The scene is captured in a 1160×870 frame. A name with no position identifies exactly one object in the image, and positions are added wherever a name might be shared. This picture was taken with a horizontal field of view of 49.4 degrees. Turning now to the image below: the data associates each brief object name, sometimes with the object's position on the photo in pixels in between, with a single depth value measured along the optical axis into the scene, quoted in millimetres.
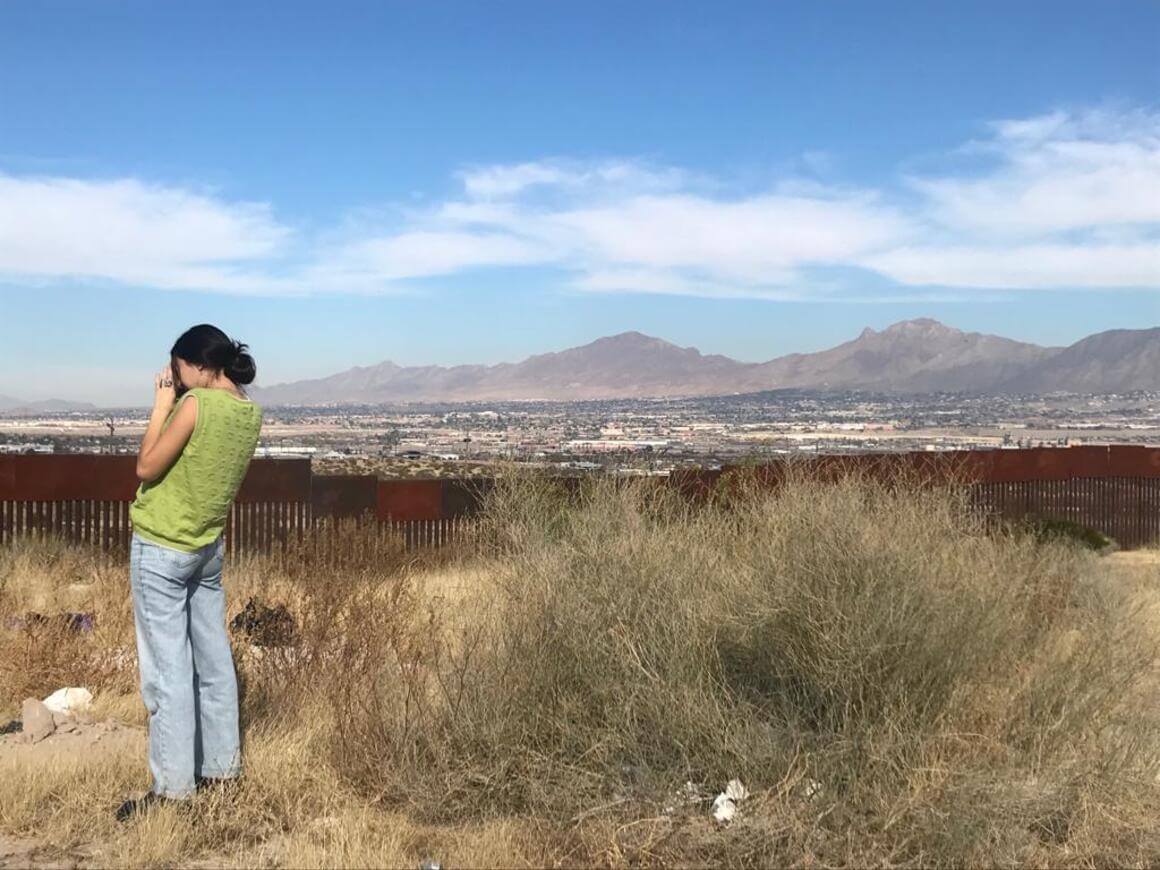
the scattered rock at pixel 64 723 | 6797
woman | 5348
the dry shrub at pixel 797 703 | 4996
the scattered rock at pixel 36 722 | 6617
